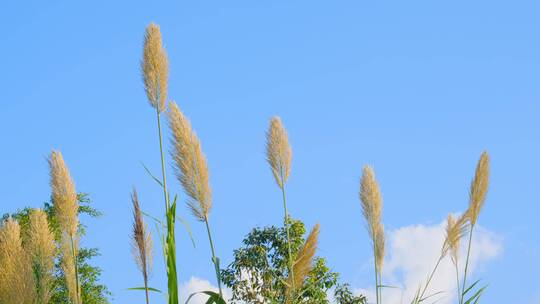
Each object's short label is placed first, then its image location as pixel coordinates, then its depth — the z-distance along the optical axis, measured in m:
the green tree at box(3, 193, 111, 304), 22.31
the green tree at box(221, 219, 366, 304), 18.75
